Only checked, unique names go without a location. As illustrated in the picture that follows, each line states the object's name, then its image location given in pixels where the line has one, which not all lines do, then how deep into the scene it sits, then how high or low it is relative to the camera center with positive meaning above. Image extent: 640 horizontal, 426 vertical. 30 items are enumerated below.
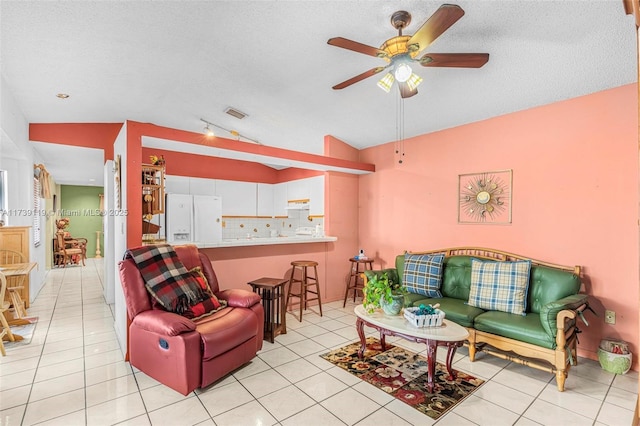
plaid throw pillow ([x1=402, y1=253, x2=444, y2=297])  3.73 -0.79
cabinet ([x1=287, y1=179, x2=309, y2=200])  6.09 +0.44
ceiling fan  1.83 +1.05
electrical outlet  2.93 -1.03
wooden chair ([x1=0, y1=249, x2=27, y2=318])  3.91 -0.94
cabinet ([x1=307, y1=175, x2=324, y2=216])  5.67 +0.29
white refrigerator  5.37 -0.11
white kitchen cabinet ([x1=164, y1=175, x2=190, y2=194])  5.64 +0.50
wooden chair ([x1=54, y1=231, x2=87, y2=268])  8.05 -1.00
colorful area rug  2.35 -1.45
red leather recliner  2.36 -1.05
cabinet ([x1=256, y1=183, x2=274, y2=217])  6.91 +0.25
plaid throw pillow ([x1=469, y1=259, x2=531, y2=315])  3.09 -0.80
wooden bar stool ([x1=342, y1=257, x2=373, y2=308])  4.77 -1.03
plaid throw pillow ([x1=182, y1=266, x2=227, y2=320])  2.77 -0.88
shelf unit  3.21 +0.20
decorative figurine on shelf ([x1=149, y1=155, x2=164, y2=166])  3.39 +0.56
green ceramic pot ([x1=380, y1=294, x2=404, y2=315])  2.90 -0.89
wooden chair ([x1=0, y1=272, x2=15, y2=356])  3.03 -0.99
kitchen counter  3.69 -0.41
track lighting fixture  4.84 +1.35
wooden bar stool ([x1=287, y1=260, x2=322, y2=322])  4.18 -0.98
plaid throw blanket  2.72 -0.61
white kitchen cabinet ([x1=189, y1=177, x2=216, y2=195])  5.88 +0.49
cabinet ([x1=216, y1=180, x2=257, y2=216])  6.31 +0.31
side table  3.45 -1.06
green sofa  2.57 -1.03
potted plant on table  2.90 -0.84
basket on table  2.62 -0.93
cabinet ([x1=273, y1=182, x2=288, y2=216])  6.75 +0.27
